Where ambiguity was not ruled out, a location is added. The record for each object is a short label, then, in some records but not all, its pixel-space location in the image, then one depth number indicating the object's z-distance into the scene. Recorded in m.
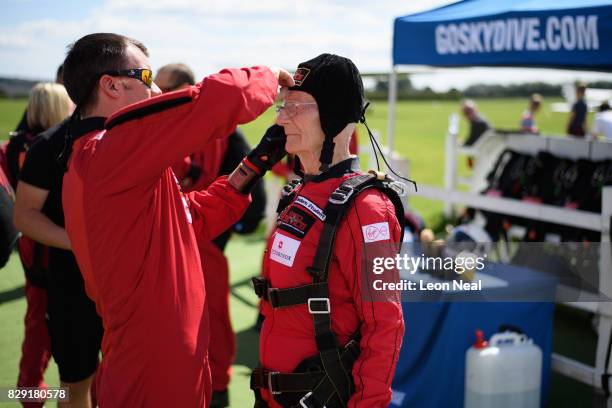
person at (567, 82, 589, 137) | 11.48
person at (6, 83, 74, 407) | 3.52
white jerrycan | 3.63
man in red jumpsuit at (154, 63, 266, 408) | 4.15
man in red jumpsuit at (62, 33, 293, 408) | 1.79
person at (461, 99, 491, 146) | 13.39
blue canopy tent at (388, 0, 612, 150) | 4.33
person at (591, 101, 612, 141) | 7.54
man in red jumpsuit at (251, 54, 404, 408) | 2.00
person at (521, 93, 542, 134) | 12.84
